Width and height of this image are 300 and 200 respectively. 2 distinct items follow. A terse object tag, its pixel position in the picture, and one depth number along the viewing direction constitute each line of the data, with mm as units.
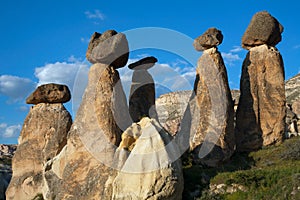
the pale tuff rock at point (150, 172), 10203
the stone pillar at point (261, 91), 16266
